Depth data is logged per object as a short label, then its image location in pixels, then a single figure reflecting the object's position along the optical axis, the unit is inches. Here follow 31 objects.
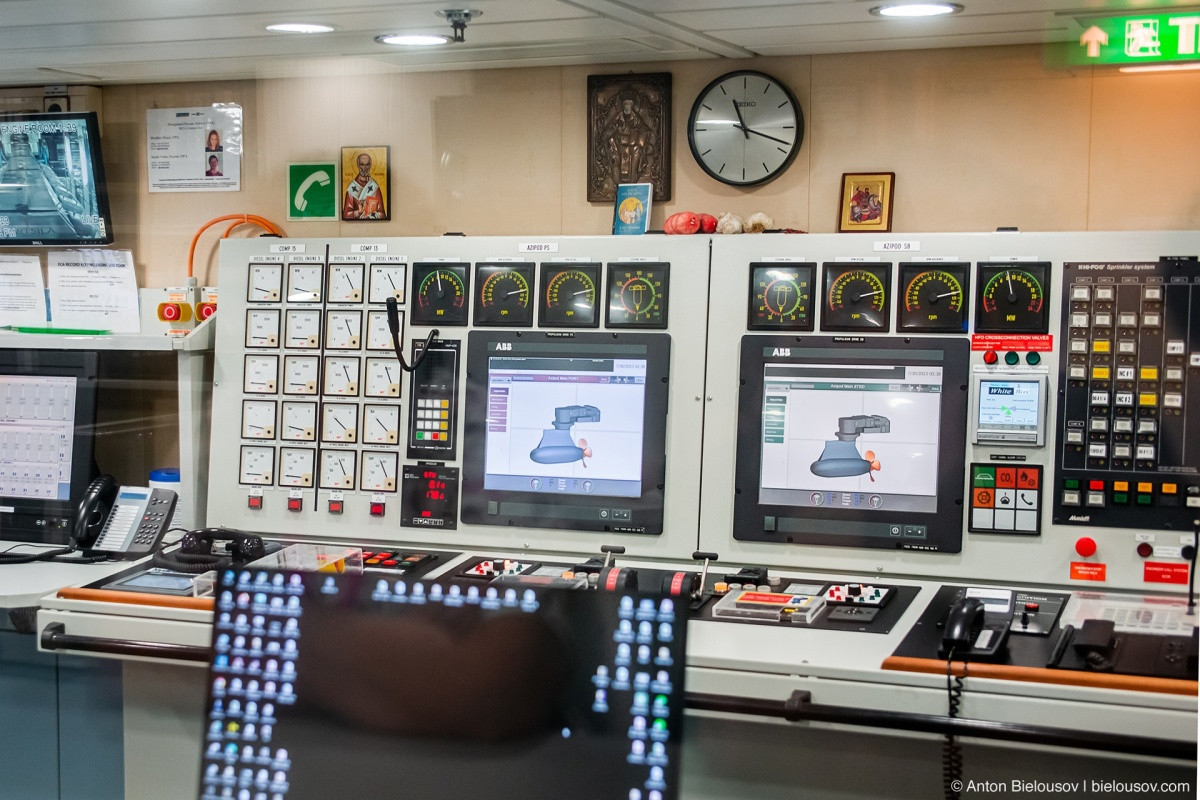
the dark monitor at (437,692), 43.9
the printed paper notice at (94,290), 98.3
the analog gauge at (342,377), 110.2
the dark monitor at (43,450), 109.7
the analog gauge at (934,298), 98.9
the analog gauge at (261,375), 112.0
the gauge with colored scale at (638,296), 105.7
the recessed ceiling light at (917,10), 88.6
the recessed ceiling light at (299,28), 89.7
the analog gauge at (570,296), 107.0
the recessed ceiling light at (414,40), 91.8
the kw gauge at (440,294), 109.3
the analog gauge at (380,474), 108.9
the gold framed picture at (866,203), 105.2
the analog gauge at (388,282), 110.3
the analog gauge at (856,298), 100.6
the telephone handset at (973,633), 78.5
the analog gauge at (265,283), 112.0
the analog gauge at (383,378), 109.7
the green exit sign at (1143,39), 65.9
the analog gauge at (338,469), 109.4
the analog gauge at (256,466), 110.7
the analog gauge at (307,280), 111.5
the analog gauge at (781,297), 102.4
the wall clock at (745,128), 107.5
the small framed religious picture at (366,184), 100.6
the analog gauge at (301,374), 111.0
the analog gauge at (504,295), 108.3
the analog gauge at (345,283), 110.9
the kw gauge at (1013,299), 96.9
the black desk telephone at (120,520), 107.5
